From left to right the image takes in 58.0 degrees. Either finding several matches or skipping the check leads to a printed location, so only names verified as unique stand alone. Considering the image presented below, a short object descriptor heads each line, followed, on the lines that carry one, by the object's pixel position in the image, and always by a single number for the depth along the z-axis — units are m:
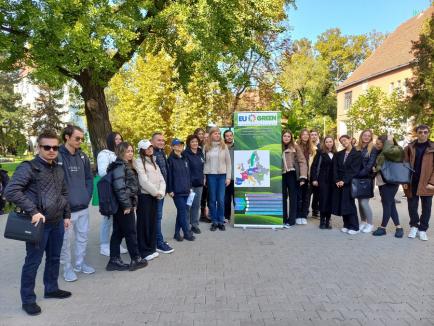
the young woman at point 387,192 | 7.41
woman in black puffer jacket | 5.30
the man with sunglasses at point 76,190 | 5.08
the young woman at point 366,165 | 7.64
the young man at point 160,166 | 6.58
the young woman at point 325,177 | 8.15
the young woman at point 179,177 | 7.06
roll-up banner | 8.31
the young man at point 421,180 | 7.04
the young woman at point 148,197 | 5.97
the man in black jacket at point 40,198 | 4.02
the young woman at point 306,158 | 8.84
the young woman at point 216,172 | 8.16
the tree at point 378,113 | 22.70
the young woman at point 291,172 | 8.46
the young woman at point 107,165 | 5.75
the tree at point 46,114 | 48.81
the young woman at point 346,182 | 7.72
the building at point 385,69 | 34.19
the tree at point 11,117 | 45.25
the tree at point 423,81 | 18.69
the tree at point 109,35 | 11.08
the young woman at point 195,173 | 7.82
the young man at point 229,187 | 9.00
